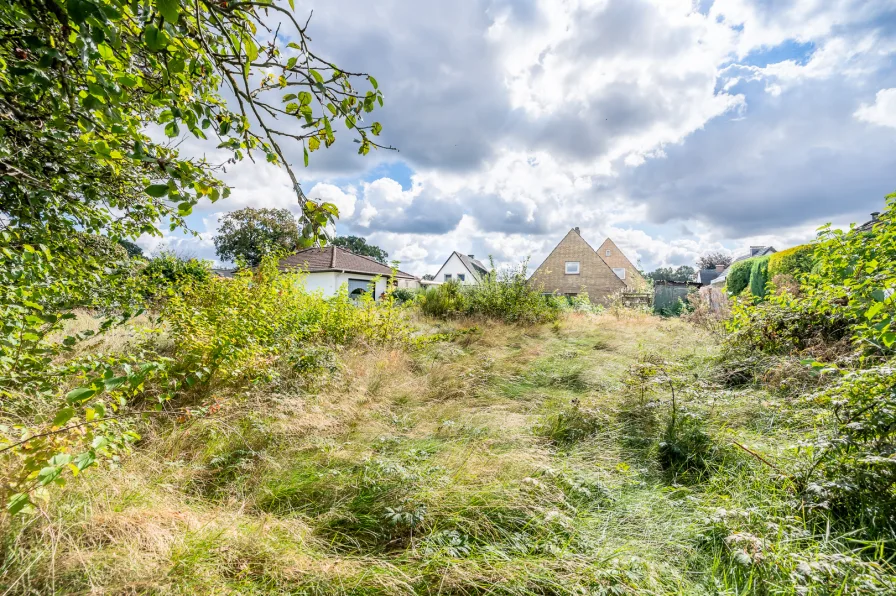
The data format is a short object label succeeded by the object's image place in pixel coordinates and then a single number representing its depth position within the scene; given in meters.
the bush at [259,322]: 3.71
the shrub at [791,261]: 9.82
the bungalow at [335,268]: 21.70
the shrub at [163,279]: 3.72
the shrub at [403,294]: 21.52
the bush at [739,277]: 15.51
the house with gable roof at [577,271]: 25.58
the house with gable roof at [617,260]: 34.93
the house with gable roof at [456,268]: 37.47
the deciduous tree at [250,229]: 27.62
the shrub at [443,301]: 11.23
